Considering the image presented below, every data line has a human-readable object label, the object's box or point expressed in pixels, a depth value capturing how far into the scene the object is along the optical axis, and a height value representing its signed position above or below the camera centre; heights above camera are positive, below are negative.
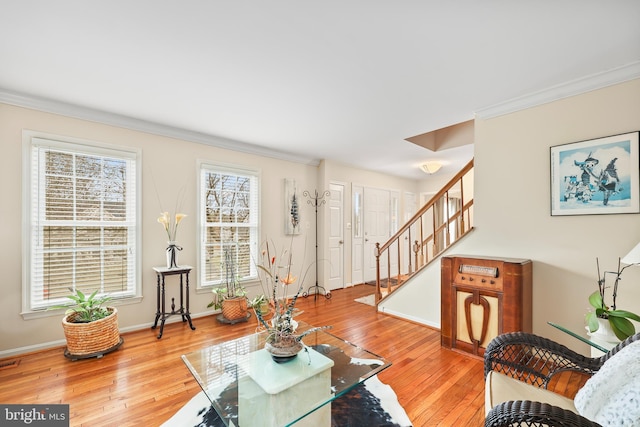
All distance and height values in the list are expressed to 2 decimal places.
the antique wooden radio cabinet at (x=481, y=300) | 2.49 -0.82
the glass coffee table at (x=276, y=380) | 1.37 -0.95
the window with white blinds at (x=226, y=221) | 3.93 -0.09
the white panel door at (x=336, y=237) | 5.38 -0.44
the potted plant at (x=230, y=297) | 3.67 -1.14
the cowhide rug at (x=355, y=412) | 1.78 -1.34
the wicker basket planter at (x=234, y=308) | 3.67 -1.24
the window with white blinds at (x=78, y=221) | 2.81 -0.07
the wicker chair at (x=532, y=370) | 0.99 -0.76
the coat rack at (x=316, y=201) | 5.07 +0.26
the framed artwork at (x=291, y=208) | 4.81 +0.12
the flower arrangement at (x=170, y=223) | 3.36 -0.10
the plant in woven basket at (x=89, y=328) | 2.63 -1.09
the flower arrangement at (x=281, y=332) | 1.67 -0.72
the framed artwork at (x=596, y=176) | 2.25 +0.33
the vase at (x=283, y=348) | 1.65 -0.80
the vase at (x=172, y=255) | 3.43 -0.50
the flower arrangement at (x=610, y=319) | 1.83 -0.72
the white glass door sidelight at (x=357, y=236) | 5.80 -0.45
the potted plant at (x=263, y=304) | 3.65 -1.23
